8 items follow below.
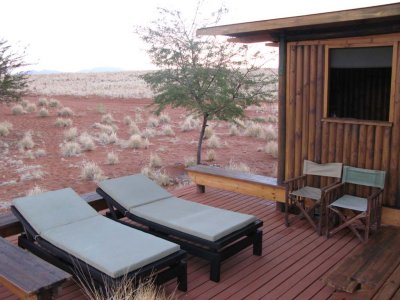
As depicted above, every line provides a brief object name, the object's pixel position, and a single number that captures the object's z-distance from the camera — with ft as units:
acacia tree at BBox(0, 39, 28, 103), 42.42
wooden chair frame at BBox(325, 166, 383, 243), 14.80
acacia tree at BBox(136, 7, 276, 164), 32.86
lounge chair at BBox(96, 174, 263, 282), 13.00
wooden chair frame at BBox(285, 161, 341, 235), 16.08
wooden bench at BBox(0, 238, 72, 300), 9.62
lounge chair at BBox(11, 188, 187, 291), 11.10
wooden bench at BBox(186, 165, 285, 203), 18.99
